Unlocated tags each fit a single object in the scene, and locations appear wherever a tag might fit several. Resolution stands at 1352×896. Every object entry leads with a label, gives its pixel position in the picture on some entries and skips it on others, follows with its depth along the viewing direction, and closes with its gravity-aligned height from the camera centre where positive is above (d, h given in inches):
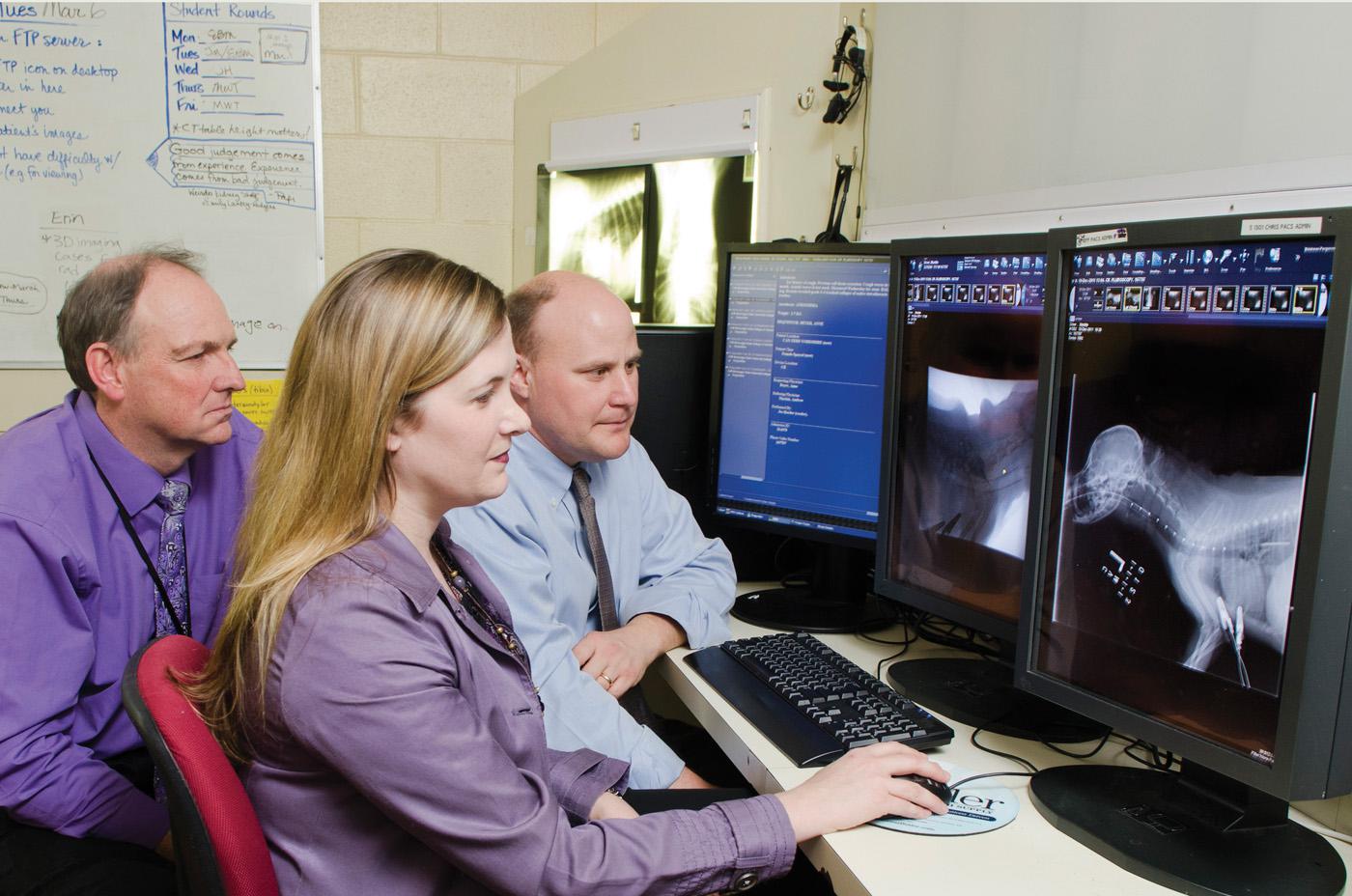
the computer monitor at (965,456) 49.2 -7.6
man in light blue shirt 55.1 -15.3
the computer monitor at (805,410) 62.9 -7.0
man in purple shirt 53.8 -16.1
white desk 35.1 -19.9
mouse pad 38.8 -19.9
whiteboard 100.9 +13.2
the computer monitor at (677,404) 73.2 -7.7
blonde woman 34.5 -13.6
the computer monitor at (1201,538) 32.9 -8.0
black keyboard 45.4 -19.2
